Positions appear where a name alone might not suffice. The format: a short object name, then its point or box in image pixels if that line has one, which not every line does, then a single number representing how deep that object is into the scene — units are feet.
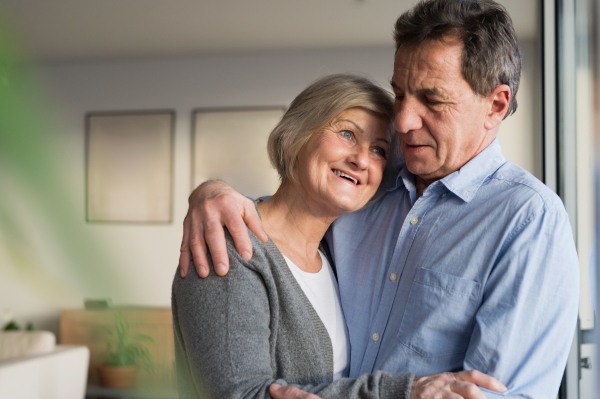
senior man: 2.95
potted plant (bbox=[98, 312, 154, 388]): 11.92
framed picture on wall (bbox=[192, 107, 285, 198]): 13.05
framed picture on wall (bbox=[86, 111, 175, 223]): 13.75
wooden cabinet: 12.95
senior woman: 2.89
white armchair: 9.11
